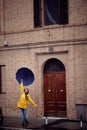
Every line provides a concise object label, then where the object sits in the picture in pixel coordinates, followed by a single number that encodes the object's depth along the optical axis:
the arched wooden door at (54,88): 10.20
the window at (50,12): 10.11
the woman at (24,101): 9.13
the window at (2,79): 11.23
